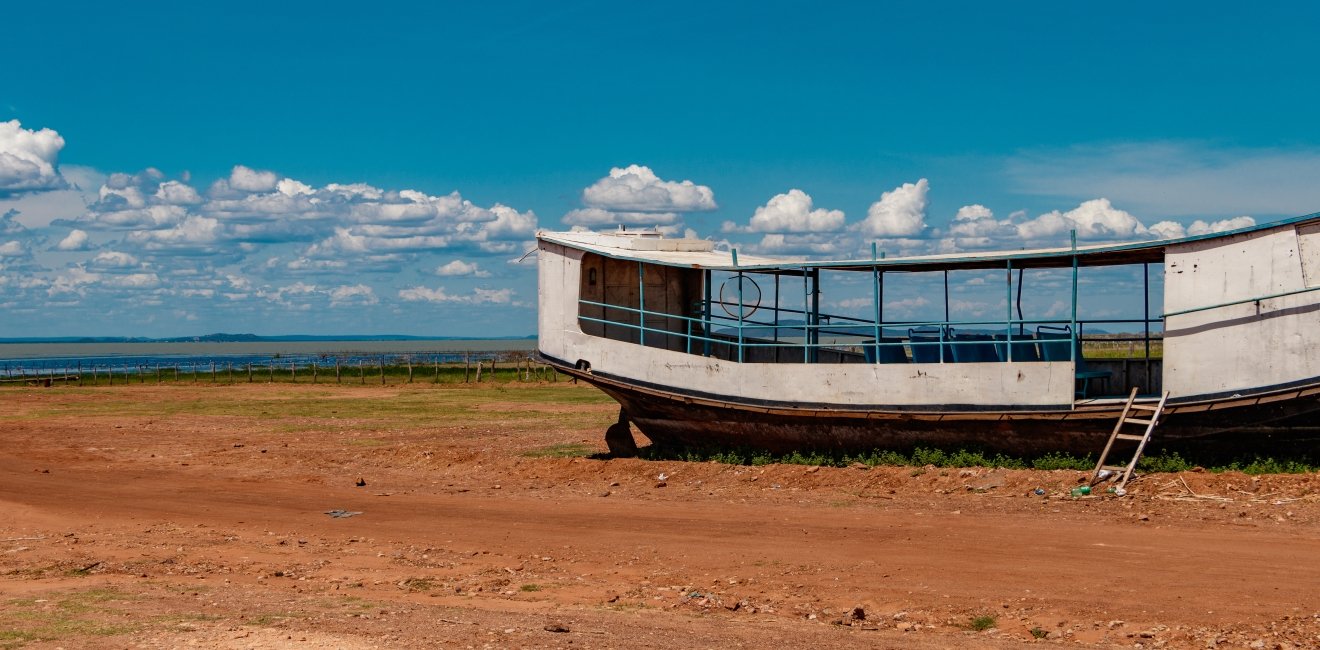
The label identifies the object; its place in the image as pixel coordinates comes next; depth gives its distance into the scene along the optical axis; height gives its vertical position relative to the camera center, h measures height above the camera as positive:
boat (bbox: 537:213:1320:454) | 14.84 -0.14
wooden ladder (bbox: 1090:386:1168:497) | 15.14 -1.10
